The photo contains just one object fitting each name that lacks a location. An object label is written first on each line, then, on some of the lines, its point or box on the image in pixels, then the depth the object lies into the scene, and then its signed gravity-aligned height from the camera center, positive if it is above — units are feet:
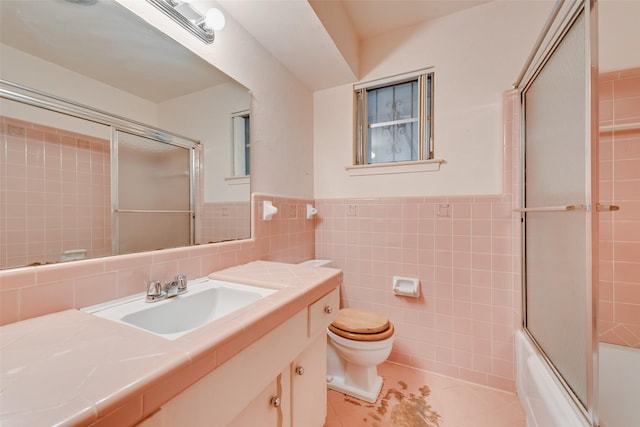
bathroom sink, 2.51 -1.07
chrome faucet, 2.80 -0.89
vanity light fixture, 3.37 +2.80
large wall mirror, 2.21 +0.89
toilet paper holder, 5.80 -1.77
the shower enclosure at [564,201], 2.69 +0.14
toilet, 4.74 -2.70
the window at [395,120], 6.06 +2.38
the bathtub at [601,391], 3.03 -2.57
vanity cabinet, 1.65 -1.46
